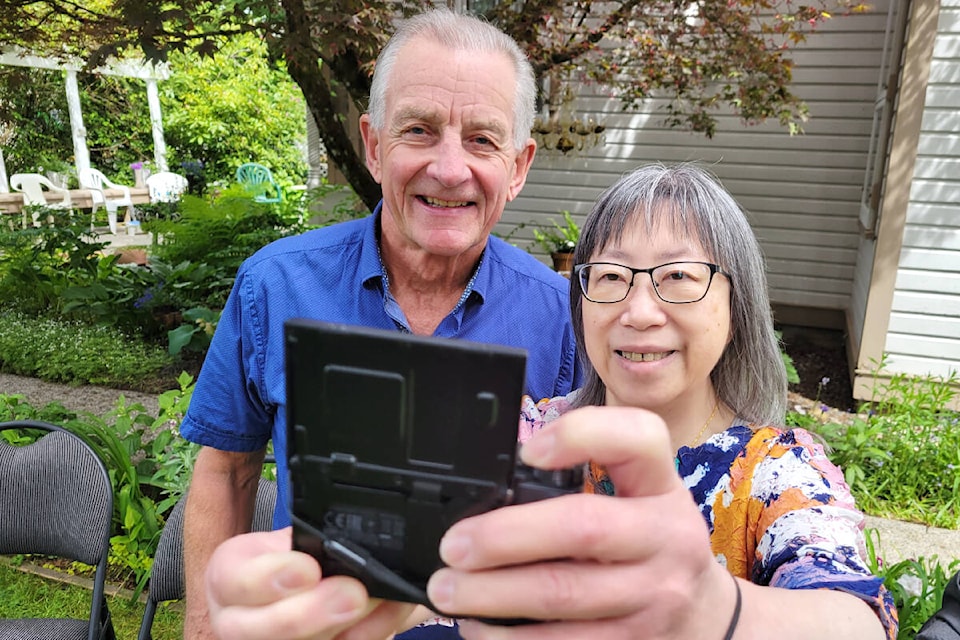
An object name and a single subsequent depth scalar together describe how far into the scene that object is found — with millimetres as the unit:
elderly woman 525
